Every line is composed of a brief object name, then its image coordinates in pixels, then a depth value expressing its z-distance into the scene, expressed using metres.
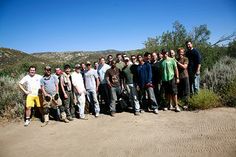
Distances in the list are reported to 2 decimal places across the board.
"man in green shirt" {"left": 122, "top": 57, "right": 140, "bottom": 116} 6.18
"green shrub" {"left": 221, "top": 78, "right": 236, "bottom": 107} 5.91
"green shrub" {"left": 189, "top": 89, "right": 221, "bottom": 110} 5.89
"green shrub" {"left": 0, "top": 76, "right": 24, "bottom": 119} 6.97
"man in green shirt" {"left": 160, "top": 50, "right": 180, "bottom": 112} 5.97
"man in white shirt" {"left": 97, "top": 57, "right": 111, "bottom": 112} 6.64
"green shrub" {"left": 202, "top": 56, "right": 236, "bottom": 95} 6.72
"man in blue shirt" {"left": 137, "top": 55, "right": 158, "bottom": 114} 6.08
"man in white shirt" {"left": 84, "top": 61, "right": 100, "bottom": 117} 6.45
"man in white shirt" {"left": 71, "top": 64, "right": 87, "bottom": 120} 6.34
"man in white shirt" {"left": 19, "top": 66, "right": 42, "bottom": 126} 6.32
